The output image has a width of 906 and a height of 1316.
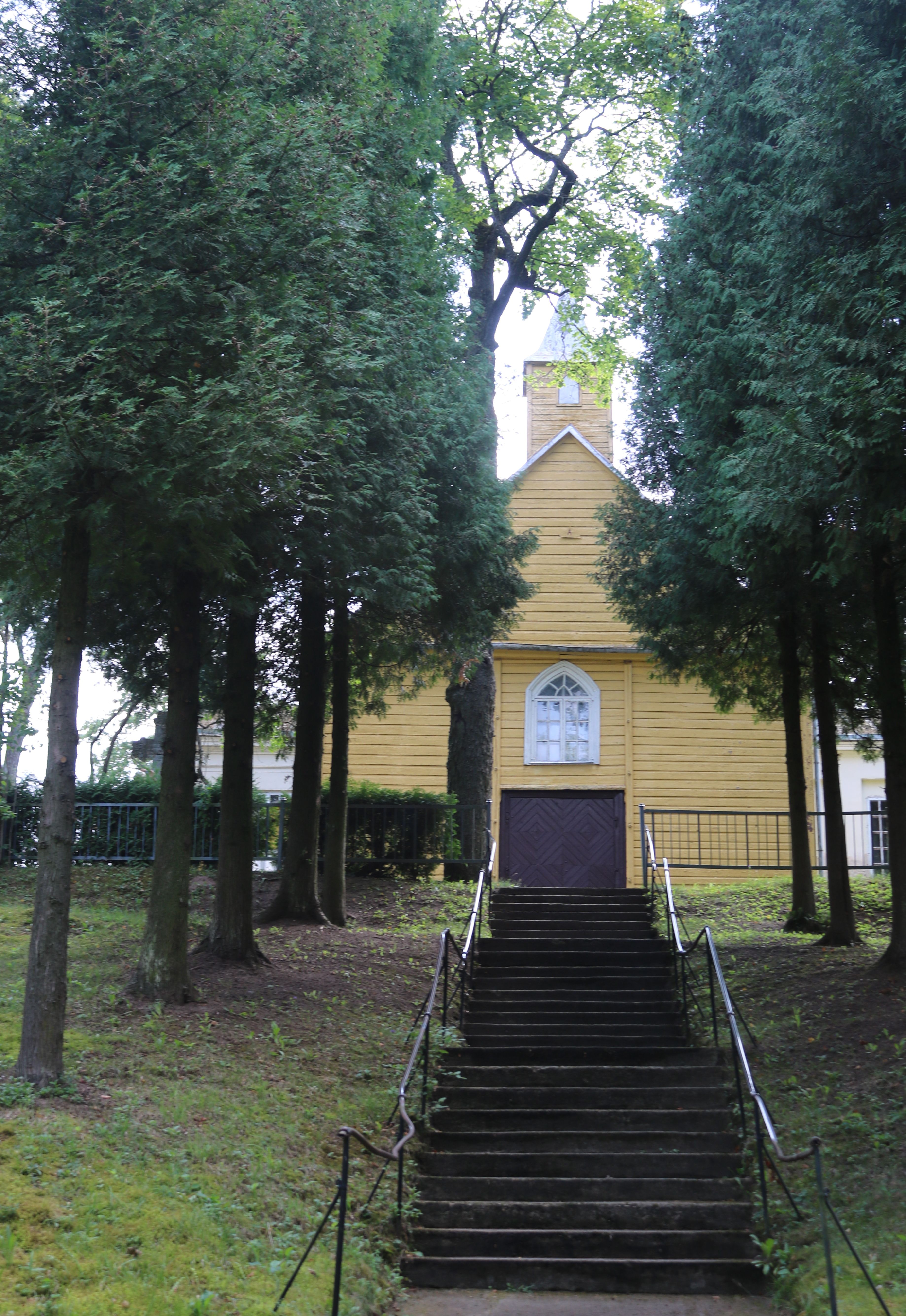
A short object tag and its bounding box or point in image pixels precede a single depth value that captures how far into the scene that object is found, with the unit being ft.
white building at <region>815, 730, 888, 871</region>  76.43
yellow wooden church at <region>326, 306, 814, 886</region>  68.54
